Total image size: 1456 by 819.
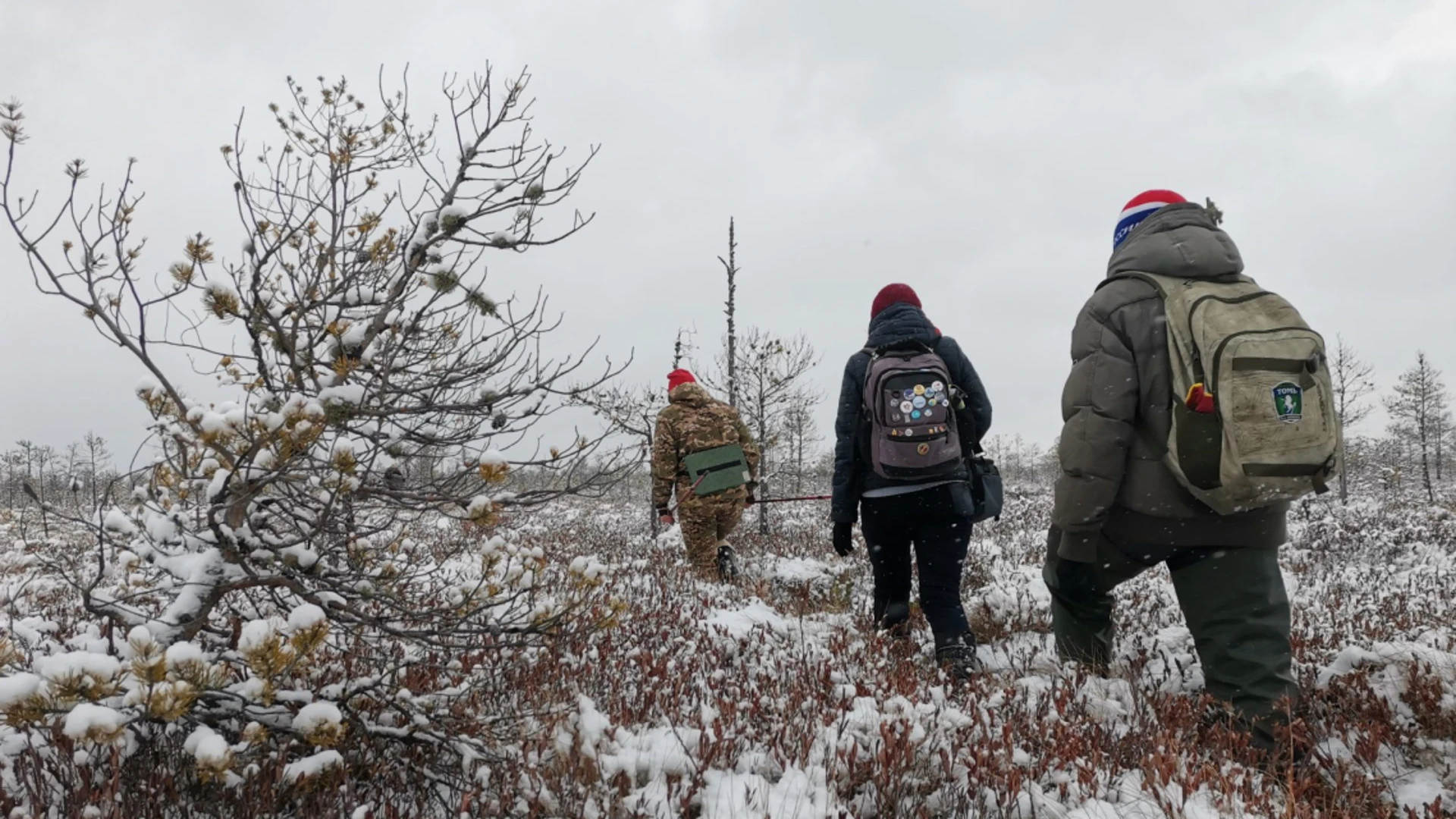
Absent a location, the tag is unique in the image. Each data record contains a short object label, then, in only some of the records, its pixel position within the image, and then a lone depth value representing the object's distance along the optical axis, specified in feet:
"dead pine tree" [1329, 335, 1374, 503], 72.79
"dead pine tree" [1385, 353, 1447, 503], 81.41
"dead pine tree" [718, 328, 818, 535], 41.29
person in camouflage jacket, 20.21
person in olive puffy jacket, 8.42
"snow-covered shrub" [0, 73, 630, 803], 5.29
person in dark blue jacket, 12.03
